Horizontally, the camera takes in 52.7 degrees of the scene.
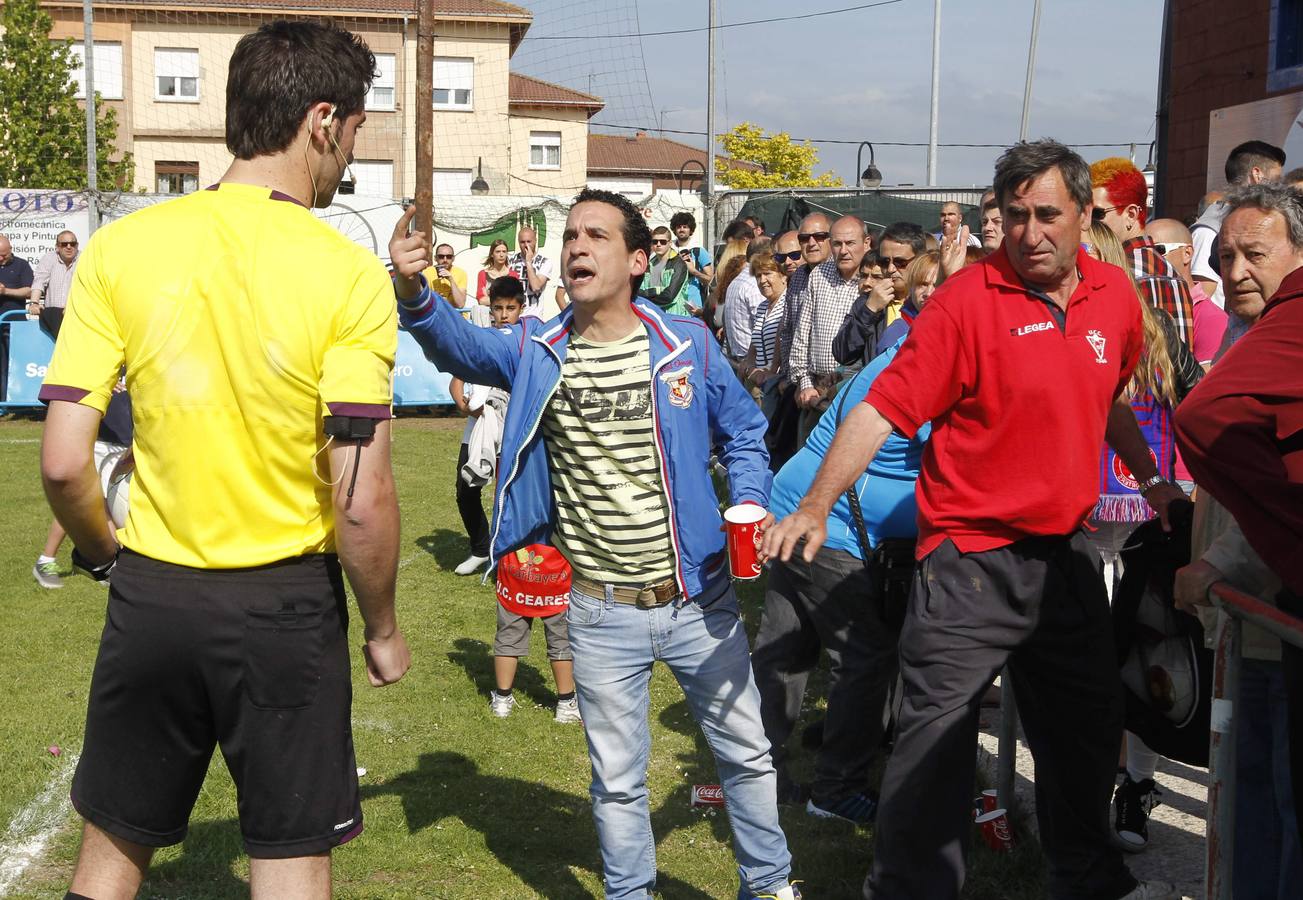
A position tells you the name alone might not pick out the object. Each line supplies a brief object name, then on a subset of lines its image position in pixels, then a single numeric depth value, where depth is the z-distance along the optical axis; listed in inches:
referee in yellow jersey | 109.4
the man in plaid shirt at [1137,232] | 199.5
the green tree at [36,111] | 1256.2
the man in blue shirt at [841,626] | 181.8
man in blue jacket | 152.9
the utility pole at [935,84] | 1317.7
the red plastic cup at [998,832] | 181.8
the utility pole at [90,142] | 762.8
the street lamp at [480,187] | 1083.9
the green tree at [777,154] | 1984.5
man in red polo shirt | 139.7
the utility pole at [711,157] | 782.4
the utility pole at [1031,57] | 1300.4
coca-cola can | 200.7
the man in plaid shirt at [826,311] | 320.2
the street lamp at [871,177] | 860.0
